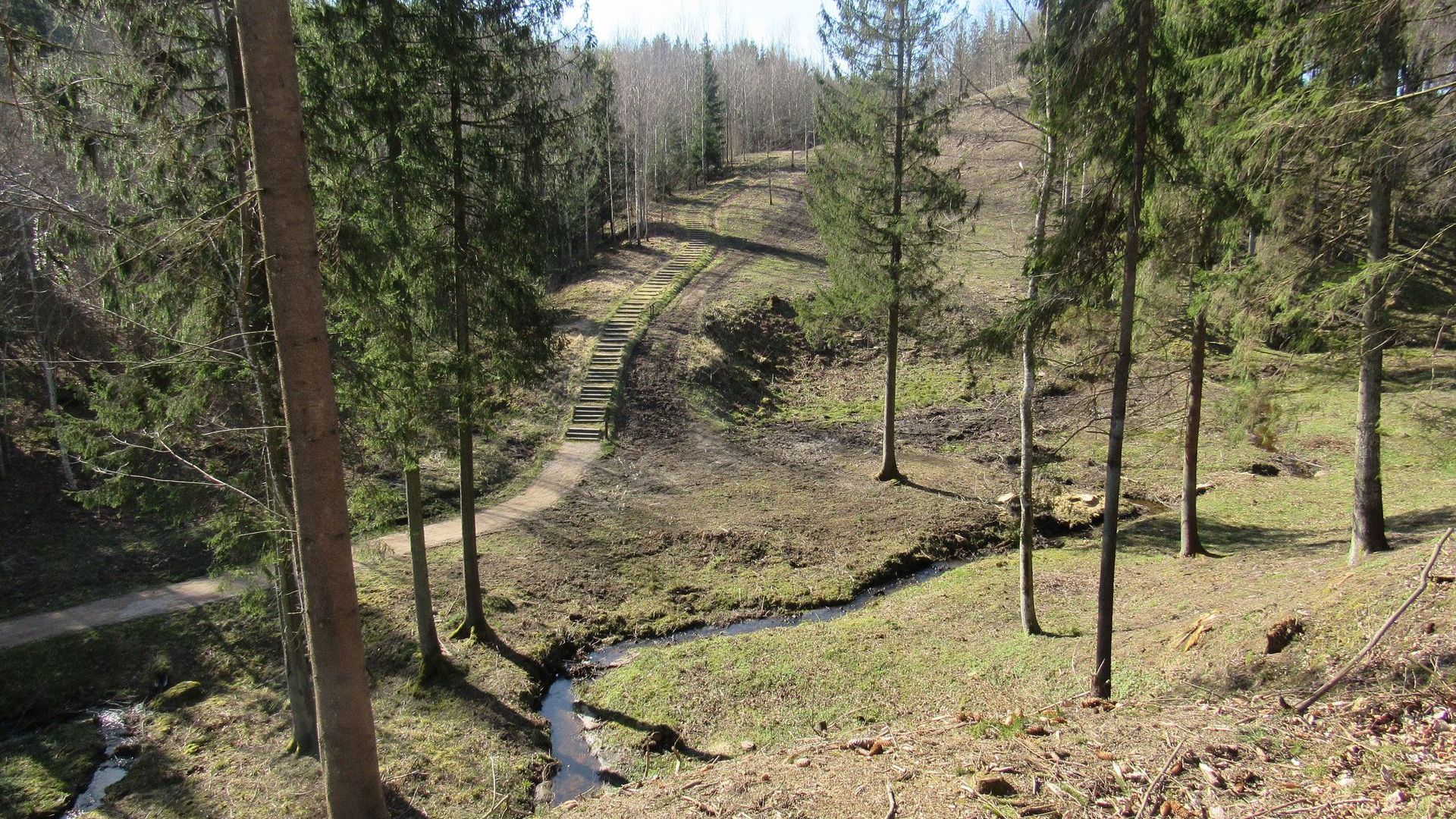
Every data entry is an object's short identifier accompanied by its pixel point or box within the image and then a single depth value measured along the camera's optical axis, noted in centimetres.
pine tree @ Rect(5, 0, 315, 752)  731
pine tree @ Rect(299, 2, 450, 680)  853
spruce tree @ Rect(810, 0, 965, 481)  1692
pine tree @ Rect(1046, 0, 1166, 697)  743
